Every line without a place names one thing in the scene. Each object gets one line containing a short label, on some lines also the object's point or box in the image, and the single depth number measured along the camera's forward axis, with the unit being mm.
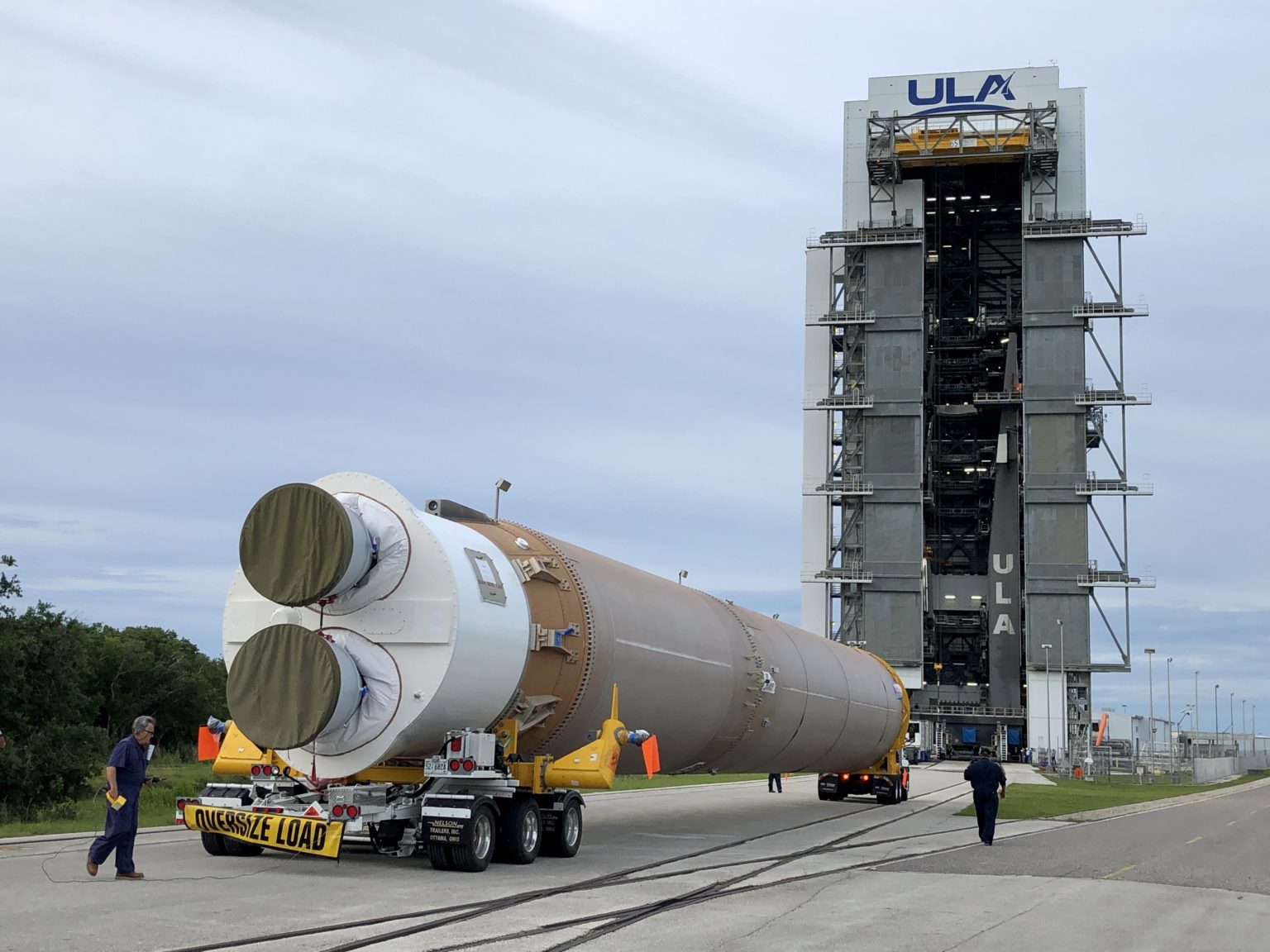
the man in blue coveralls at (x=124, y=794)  12602
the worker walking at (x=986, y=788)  20516
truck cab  32531
